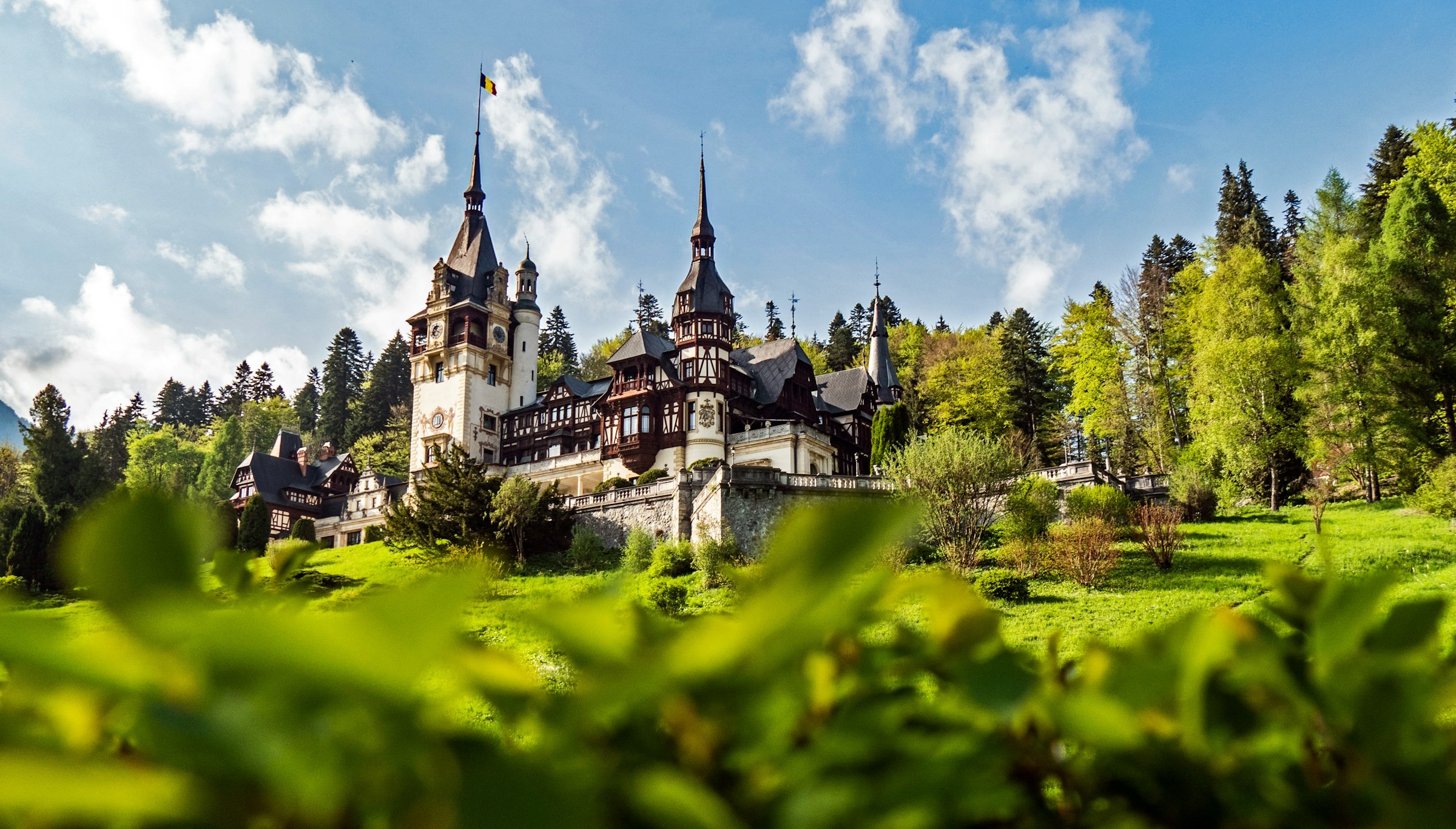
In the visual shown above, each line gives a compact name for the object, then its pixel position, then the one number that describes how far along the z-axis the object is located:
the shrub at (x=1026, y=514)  24.80
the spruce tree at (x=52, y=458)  46.28
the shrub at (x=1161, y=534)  20.70
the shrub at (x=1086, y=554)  20.28
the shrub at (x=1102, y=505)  26.59
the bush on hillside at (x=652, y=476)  35.16
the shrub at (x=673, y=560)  26.75
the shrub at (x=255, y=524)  42.44
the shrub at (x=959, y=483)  24.59
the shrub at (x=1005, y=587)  19.28
